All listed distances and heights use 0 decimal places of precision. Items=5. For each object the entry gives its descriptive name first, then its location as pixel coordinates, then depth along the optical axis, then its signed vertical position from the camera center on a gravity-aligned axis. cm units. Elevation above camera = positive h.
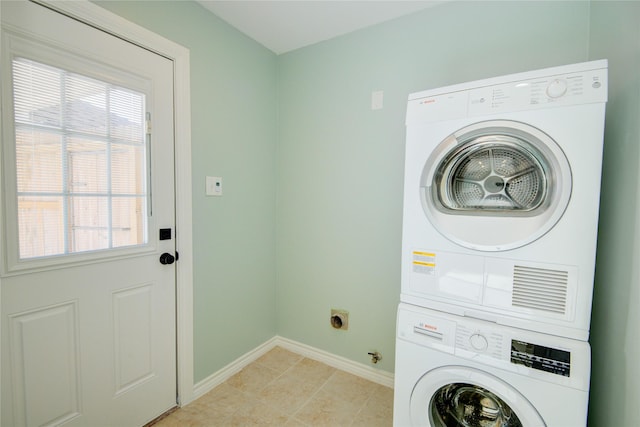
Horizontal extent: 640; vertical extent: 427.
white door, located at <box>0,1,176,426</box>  109 -15
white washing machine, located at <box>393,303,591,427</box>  96 -64
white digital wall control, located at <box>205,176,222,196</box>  177 +6
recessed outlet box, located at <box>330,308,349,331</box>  207 -89
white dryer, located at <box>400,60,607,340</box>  97 +2
